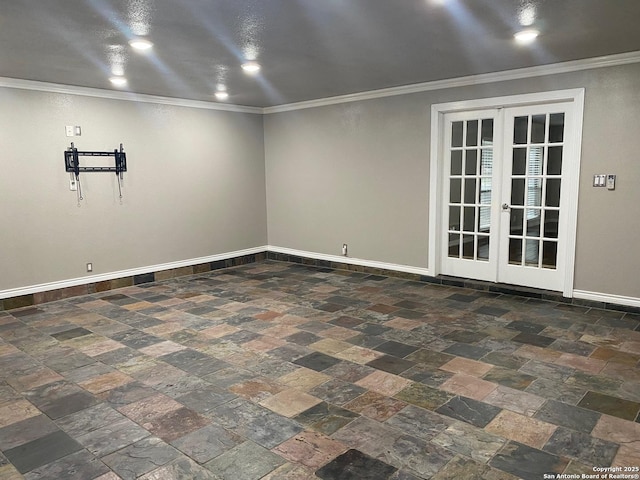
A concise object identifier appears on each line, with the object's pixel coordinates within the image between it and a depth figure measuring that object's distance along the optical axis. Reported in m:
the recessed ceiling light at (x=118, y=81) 5.20
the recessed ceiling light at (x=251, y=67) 4.61
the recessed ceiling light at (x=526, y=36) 3.66
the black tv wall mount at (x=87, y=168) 5.57
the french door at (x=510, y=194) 5.06
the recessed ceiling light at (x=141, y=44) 3.76
